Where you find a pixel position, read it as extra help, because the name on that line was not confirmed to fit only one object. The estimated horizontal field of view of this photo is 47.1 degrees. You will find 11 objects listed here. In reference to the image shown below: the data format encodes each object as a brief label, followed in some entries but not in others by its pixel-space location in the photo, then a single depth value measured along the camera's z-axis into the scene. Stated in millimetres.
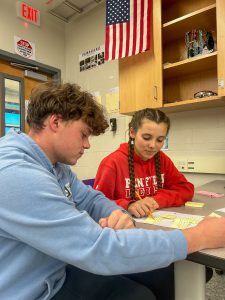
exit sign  2834
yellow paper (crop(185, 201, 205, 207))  1217
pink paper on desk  1460
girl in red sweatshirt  1390
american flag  2162
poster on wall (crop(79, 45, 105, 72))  3027
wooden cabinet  2057
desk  643
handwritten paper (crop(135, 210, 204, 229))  890
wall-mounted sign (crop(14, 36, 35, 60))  2824
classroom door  2762
